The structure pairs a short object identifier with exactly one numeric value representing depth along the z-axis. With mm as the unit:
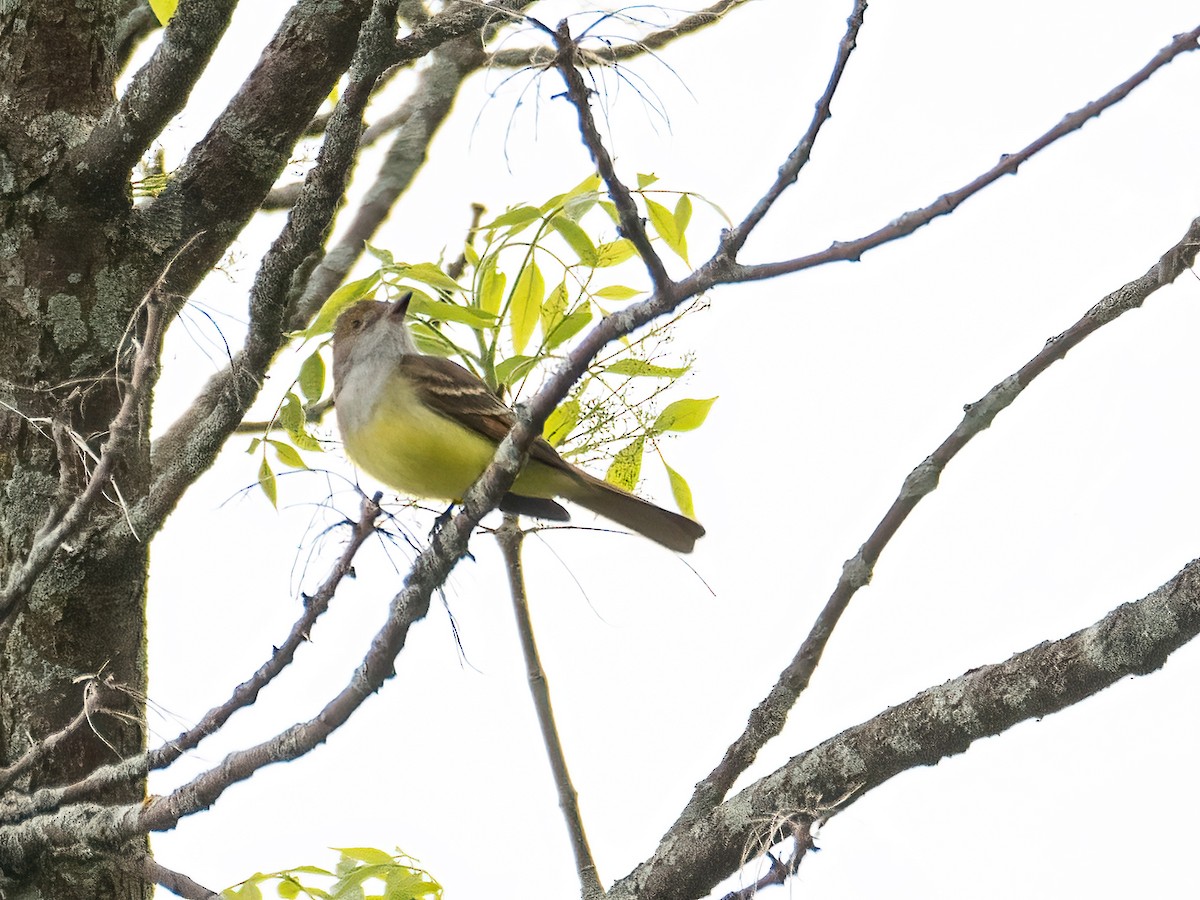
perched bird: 7336
